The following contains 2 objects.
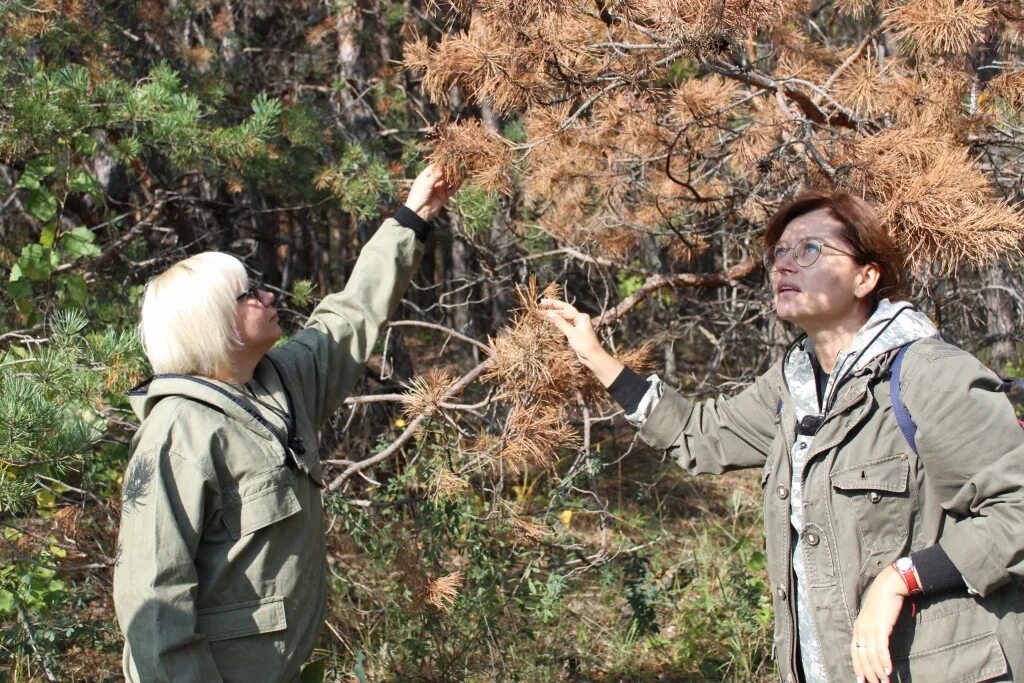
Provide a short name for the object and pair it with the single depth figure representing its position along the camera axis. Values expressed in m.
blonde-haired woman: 1.49
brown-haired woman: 1.49
